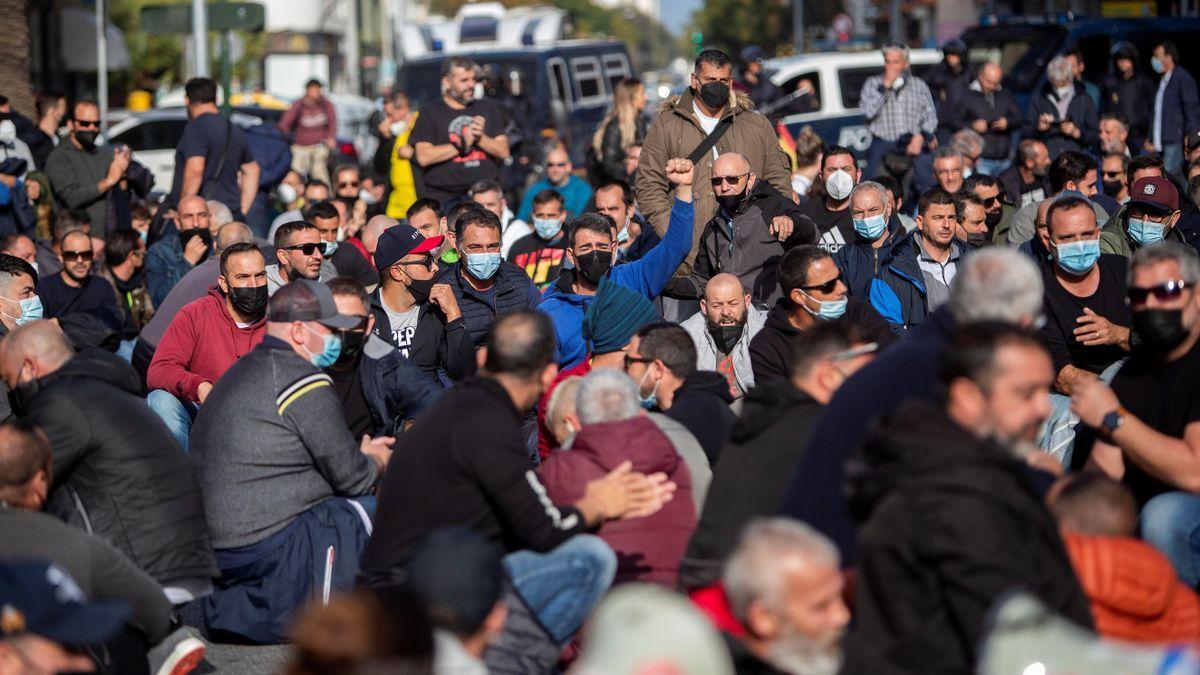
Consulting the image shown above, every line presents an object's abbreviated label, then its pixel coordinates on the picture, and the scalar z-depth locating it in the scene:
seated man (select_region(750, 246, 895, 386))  15.30
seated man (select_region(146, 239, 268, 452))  16.89
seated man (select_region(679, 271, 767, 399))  16.72
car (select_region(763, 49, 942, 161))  40.97
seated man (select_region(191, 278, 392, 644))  13.08
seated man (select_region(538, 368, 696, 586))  11.64
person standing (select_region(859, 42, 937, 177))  31.08
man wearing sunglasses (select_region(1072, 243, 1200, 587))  11.34
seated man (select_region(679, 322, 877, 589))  10.42
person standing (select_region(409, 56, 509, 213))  24.89
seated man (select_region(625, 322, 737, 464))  13.17
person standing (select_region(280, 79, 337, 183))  41.97
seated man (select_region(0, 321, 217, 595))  12.30
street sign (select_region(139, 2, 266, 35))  31.77
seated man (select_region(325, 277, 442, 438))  14.55
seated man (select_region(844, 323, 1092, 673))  8.13
